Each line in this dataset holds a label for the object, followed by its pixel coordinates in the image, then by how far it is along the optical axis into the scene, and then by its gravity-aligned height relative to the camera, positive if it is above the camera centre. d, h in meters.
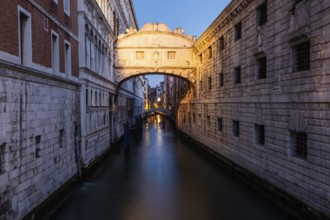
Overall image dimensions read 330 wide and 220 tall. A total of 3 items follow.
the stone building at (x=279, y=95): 8.18 +0.26
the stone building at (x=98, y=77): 14.86 +1.59
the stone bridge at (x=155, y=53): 26.00 +4.15
